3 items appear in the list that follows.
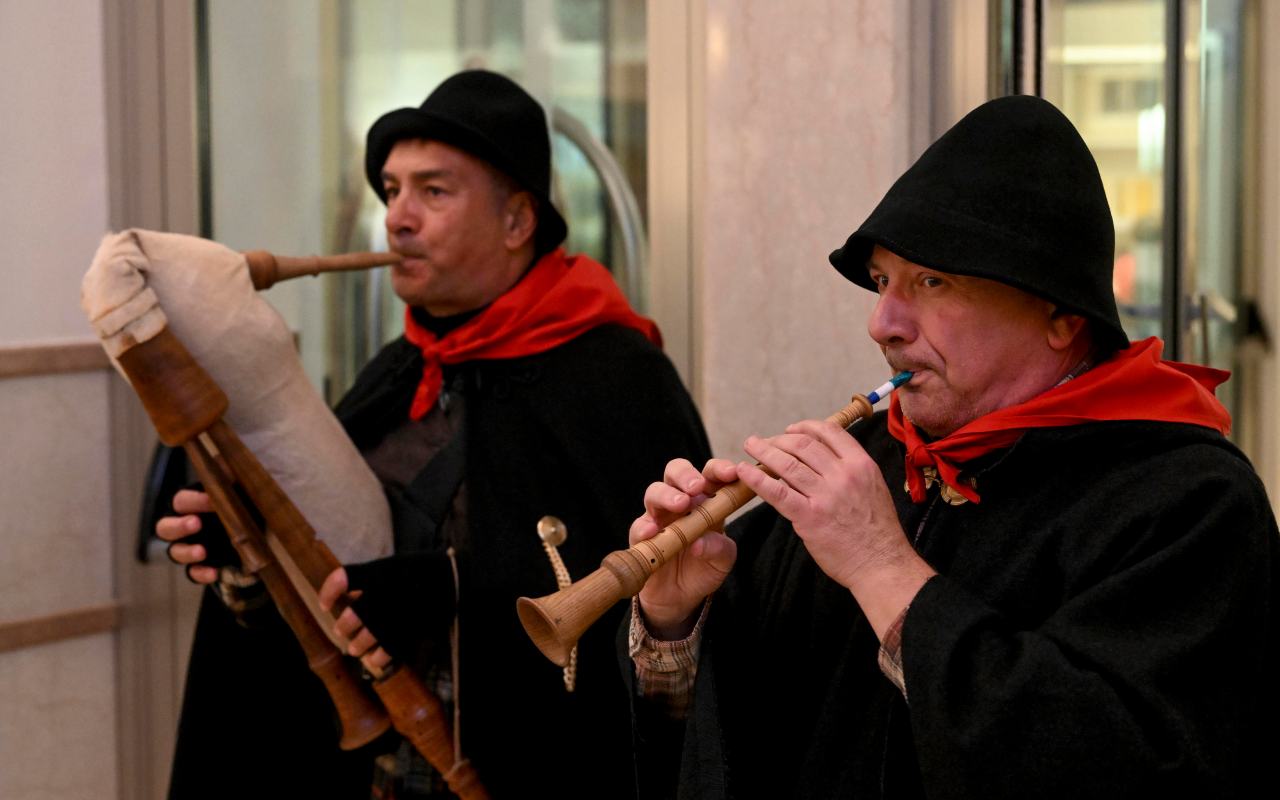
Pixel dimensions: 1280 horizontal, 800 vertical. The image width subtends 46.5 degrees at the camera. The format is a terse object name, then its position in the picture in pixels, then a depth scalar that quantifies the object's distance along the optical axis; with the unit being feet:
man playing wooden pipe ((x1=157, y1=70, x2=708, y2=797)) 8.56
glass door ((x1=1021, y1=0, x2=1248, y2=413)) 8.61
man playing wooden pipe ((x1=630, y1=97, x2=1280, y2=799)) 5.14
